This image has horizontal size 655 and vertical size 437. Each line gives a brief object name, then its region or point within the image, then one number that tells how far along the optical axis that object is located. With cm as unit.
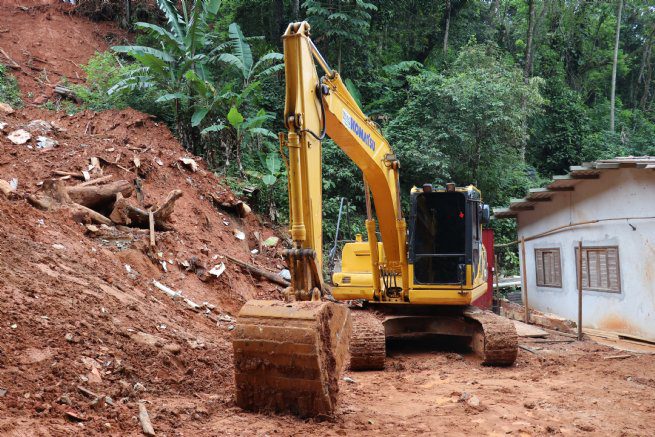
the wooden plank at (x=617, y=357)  847
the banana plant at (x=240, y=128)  1265
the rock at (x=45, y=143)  1030
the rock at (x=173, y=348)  569
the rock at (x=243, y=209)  1236
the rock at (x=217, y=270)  952
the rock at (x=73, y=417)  373
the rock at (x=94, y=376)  439
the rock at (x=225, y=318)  844
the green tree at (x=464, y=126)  1803
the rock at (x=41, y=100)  1420
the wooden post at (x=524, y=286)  1195
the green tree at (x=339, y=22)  1872
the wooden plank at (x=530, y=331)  1041
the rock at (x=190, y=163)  1222
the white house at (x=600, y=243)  1045
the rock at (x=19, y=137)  1007
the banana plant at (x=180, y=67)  1278
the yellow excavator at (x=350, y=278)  437
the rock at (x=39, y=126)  1080
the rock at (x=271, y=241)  1224
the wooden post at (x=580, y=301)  1023
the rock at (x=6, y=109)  1130
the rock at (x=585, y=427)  474
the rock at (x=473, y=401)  535
